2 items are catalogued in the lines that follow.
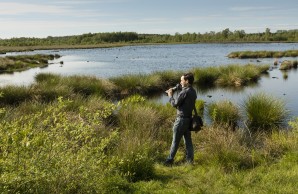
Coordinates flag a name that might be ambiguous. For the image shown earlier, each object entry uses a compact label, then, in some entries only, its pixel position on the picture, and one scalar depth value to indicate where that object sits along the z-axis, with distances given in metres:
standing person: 7.82
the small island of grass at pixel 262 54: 51.82
